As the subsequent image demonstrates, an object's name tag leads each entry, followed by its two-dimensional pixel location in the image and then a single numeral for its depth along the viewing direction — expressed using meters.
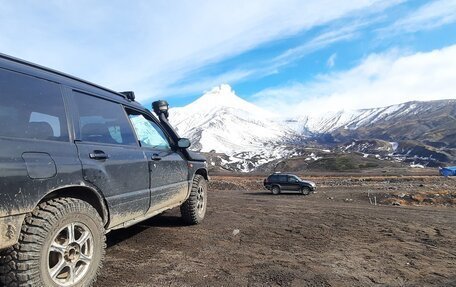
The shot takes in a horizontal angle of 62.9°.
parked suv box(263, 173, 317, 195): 28.34
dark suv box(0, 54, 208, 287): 2.68
